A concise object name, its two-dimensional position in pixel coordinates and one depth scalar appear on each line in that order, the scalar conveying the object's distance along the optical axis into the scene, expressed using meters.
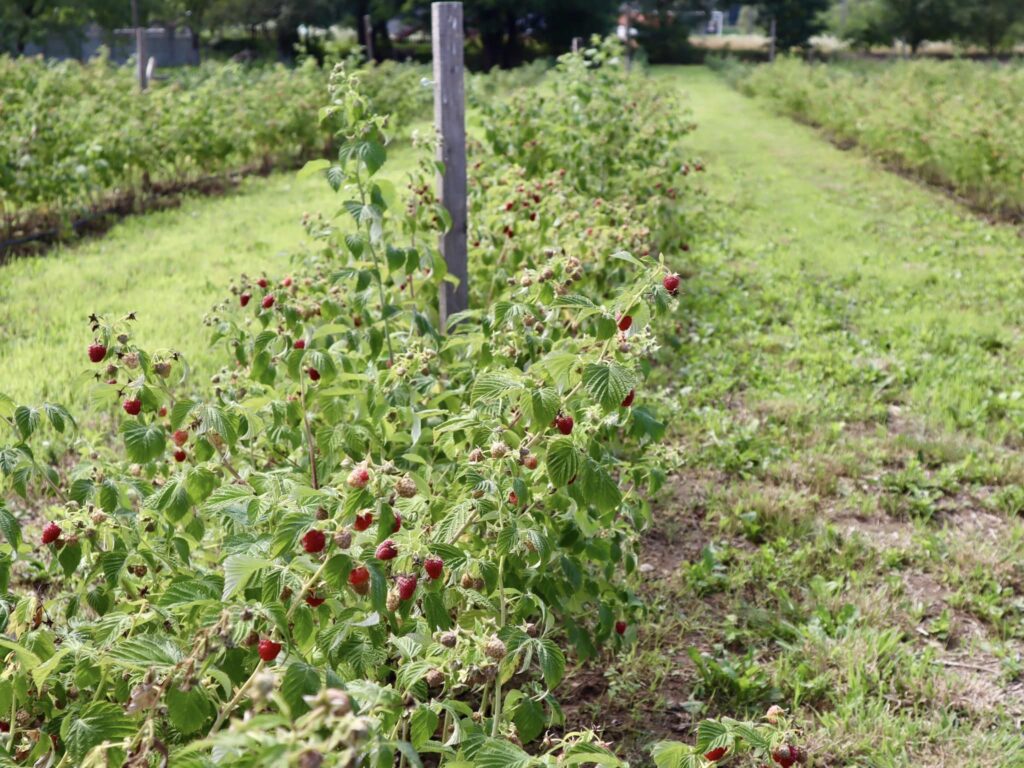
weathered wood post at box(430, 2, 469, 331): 3.85
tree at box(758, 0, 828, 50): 37.62
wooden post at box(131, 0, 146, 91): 11.23
